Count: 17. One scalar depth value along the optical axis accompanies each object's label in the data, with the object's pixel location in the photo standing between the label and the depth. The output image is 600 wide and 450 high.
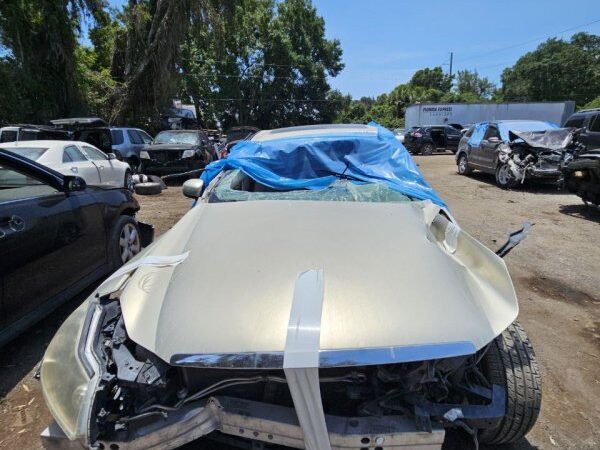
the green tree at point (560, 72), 52.41
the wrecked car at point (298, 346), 1.58
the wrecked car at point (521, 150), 9.67
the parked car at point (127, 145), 12.98
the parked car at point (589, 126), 10.41
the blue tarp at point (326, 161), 3.54
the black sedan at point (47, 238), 2.88
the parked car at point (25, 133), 9.12
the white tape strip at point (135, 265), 2.20
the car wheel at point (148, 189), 4.13
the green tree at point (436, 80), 65.62
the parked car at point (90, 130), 11.12
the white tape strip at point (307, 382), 1.49
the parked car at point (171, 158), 11.77
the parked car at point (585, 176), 6.93
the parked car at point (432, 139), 21.62
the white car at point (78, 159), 7.26
